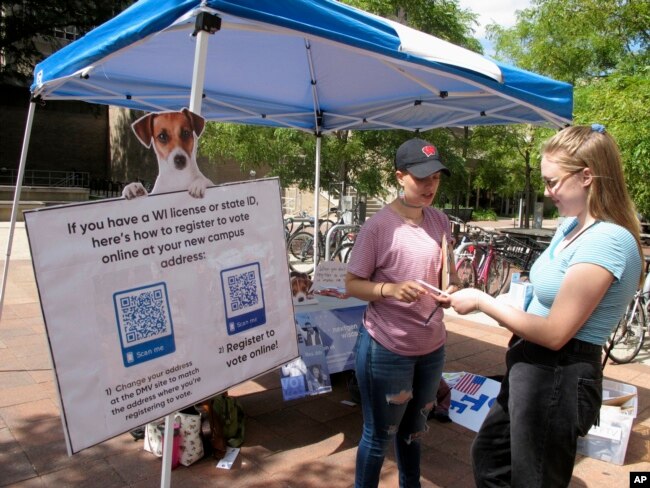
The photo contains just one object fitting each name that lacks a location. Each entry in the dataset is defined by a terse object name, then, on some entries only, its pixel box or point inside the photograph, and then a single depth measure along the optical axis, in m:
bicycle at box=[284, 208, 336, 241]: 10.14
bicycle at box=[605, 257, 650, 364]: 5.13
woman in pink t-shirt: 2.16
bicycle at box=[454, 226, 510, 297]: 7.83
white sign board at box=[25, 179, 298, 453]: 1.57
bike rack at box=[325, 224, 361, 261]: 6.93
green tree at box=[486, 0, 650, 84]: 10.59
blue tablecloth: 3.66
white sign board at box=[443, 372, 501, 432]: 3.61
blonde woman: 1.57
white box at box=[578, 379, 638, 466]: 3.13
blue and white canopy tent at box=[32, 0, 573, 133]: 2.17
